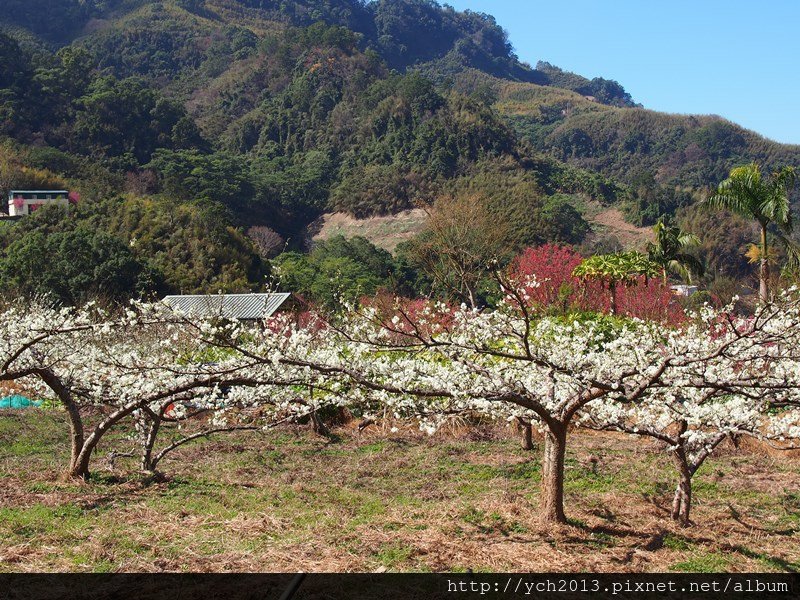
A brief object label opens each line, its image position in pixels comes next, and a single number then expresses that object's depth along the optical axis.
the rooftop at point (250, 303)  23.39
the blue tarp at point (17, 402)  14.72
